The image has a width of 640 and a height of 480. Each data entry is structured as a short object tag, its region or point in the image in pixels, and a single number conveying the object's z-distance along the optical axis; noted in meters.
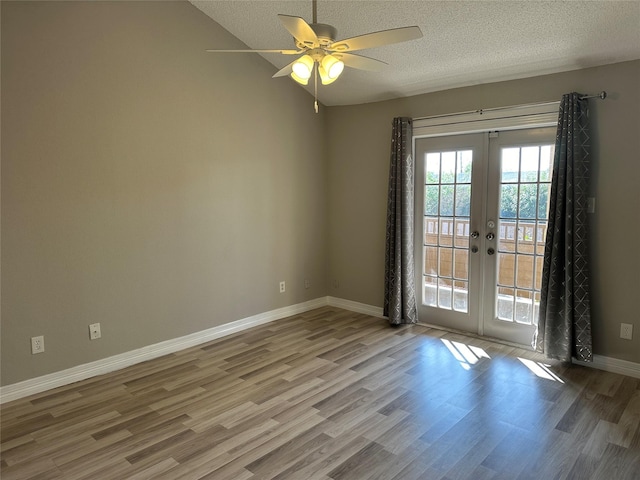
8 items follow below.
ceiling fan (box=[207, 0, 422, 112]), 2.19
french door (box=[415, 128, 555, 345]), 3.97
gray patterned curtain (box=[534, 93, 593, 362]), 3.47
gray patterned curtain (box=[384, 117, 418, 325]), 4.62
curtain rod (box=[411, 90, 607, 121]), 3.44
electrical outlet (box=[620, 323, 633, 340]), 3.44
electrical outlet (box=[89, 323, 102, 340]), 3.48
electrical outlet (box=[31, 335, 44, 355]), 3.18
